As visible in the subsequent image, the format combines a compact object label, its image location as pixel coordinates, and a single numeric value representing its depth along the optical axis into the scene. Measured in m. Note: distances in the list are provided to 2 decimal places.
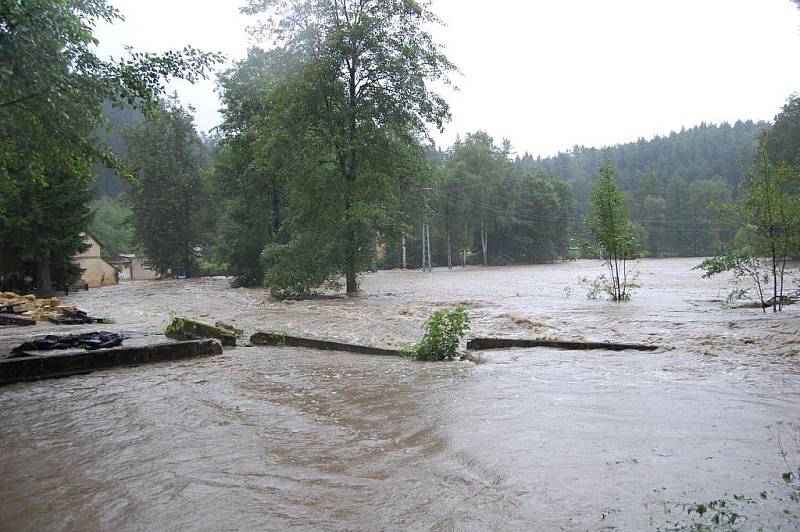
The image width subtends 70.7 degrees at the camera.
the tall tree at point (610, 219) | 19.42
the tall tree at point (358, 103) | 25.00
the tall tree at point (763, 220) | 14.03
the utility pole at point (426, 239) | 67.21
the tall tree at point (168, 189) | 52.00
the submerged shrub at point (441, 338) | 9.35
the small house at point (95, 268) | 49.28
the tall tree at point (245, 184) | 35.56
